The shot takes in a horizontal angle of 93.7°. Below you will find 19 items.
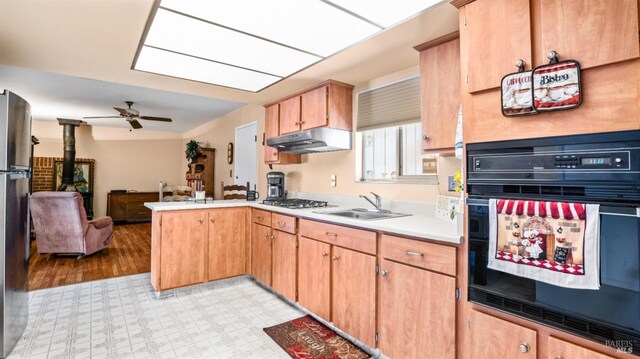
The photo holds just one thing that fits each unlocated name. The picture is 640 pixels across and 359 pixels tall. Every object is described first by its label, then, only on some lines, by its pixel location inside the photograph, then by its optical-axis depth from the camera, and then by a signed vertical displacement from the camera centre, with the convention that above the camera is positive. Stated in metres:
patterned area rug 2.01 -1.15
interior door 4.78 +0.47
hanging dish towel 1.10 -0.23
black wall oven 1.04 -0.12
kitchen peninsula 1.63 -0.62
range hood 2.94 +0.44
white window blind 2.54 +0.71
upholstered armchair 4.04 -0.59
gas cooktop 2.99 -0.22
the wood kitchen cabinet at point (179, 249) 2.90 -0.67
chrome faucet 2.61 -0.18
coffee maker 3.69 -0.05
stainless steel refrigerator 1.90 -0.23
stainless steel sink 2.36 -0.26
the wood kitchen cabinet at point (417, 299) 1.56 -0.65
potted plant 6.38 +0.68
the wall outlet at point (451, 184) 2.17 -0.01
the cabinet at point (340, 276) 1.98 -0.69
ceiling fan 4.98 +1.13
